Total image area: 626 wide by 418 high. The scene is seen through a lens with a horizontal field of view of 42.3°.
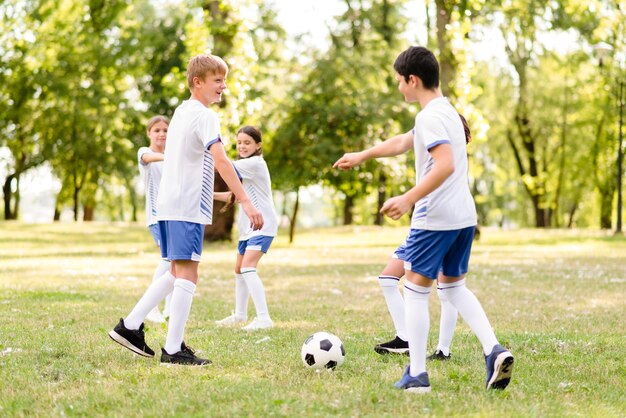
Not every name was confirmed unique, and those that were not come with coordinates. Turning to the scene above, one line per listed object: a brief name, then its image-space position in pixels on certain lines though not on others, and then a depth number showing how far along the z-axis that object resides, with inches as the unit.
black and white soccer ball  231.1
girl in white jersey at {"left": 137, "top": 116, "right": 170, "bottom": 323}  319.3
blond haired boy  230.8
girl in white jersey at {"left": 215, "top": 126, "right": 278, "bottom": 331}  325.4
